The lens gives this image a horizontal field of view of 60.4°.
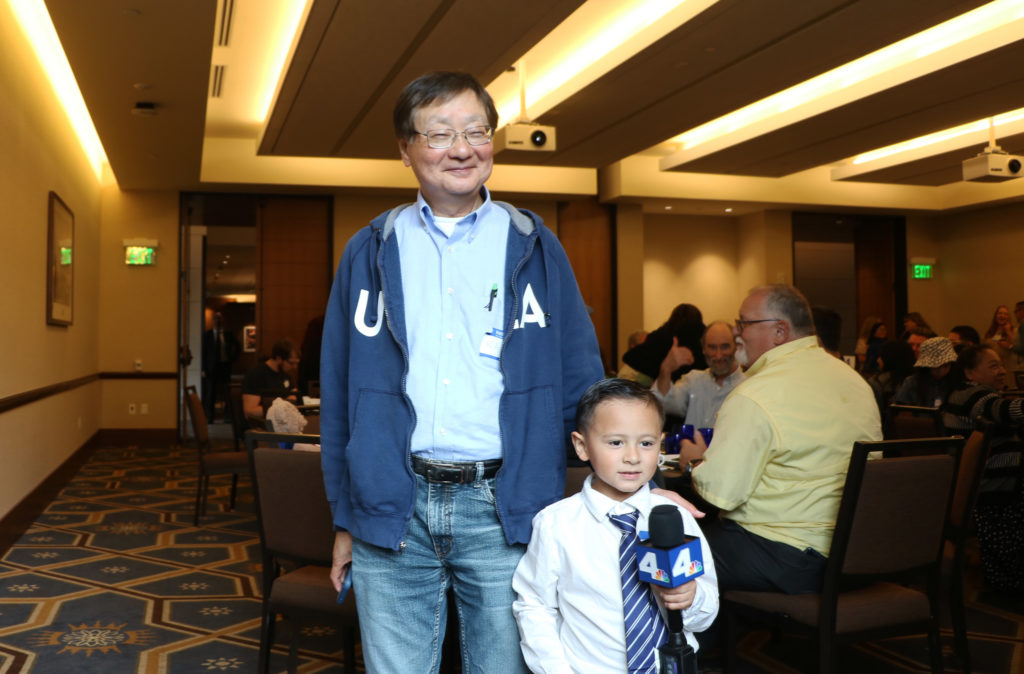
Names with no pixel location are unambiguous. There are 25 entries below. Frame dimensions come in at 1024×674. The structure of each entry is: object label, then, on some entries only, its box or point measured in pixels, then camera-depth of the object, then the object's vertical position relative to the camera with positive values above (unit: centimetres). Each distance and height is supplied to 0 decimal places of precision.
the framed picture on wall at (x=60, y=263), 702 +67
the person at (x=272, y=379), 680 -31
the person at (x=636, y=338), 979 +6
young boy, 163 -40
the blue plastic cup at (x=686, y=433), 385 -40
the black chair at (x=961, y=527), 315 -67
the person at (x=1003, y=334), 1125 +14
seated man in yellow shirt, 277 -41
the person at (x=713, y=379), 476 -20
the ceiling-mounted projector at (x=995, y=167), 858 +175
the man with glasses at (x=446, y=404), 159 -11
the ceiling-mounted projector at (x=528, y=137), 775 +182
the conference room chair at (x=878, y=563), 260 -67
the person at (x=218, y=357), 1252 -23
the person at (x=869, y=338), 981 +7
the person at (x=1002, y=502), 418 -76
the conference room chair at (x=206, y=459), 611 -82
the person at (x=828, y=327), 448 +9
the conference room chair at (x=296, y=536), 276 -62
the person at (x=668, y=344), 593 -1
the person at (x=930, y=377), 559 -21
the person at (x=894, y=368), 668 -19
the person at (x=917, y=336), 926 +9
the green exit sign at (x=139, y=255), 1084 +107
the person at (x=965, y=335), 916 +10
